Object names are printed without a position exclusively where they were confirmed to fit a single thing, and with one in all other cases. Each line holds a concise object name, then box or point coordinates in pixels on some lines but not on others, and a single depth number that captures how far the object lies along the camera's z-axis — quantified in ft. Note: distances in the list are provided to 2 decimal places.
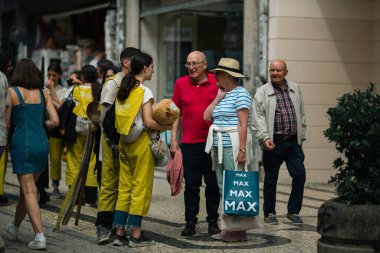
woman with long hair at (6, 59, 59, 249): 33.56
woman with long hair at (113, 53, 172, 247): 33.92
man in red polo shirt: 36.76
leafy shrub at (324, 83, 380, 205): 29.34
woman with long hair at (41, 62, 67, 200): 48.73
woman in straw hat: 35.16
